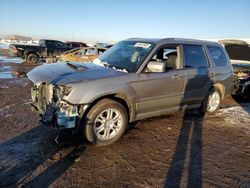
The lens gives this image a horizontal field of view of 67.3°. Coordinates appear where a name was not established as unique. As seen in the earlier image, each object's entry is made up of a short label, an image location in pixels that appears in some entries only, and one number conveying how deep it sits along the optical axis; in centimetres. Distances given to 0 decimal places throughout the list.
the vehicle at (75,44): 2008
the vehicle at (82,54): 1004
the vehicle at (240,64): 614
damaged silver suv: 295
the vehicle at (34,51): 1338
